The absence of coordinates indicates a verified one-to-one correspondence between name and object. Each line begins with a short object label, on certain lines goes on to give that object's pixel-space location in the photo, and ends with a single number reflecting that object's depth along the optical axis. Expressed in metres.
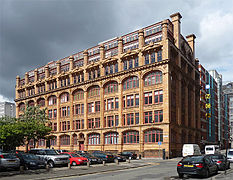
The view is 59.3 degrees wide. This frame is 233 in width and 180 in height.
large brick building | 36.59
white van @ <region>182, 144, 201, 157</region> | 30.64
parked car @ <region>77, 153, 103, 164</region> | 23.43
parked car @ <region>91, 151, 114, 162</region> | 25.05
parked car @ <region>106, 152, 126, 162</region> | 26.93
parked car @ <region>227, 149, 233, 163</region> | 23.65
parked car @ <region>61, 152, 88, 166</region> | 21.76
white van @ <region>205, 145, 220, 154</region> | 35.58
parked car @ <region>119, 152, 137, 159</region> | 31.77
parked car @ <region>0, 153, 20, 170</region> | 16.53
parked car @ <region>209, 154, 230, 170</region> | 17.26
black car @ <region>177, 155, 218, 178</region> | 13.60
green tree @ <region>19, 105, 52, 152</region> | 31.73
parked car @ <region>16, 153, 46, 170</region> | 17.86
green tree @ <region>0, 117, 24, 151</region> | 27.21
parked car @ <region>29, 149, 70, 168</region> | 19.95
